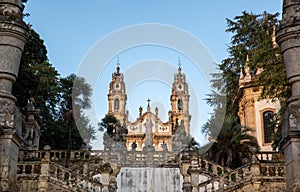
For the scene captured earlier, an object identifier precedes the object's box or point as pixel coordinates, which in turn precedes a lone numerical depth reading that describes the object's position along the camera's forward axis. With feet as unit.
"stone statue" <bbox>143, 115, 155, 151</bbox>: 213.40
